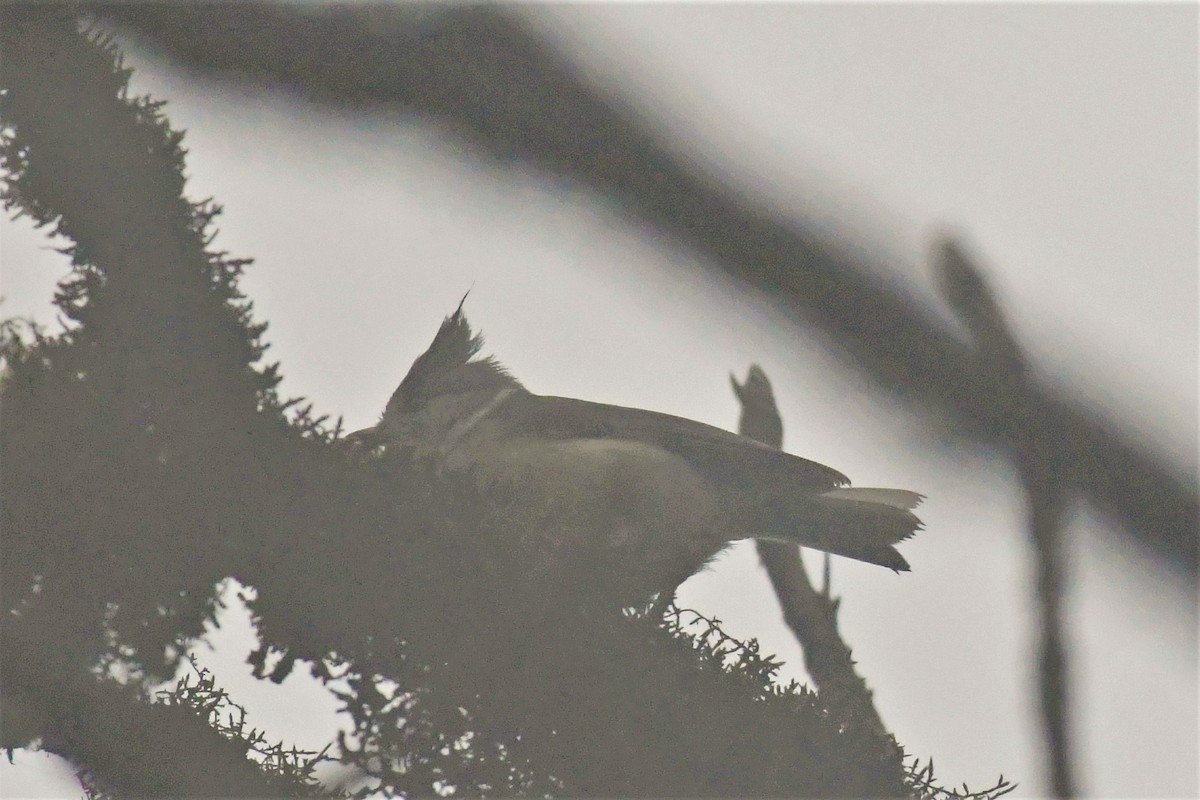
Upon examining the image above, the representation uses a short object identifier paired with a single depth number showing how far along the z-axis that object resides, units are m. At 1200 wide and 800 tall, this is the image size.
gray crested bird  7.19
